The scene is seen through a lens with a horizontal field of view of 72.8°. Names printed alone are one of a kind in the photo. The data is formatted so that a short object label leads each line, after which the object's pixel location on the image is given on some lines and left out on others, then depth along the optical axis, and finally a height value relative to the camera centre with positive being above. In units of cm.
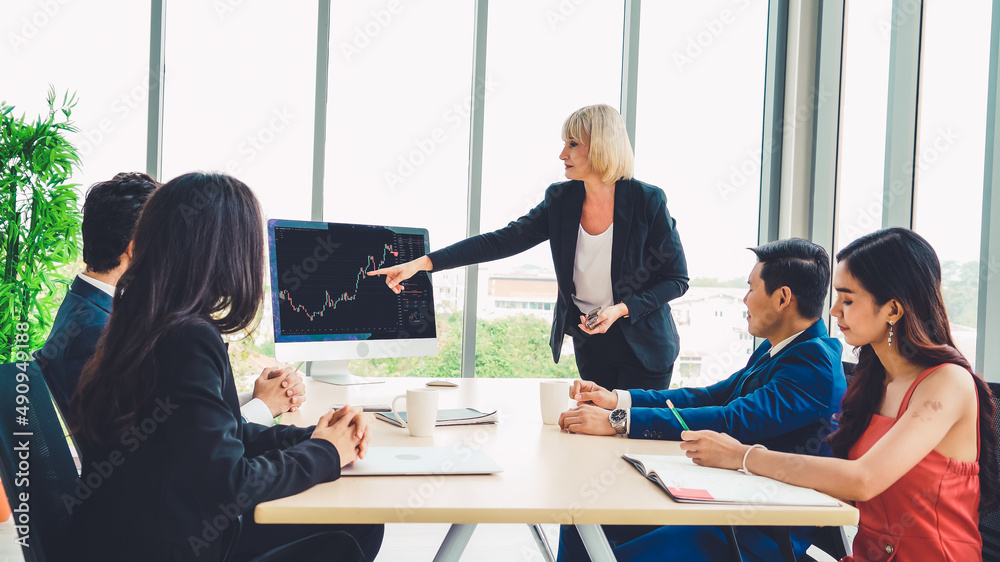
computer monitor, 197 -9
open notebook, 106 -33
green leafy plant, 284 +15
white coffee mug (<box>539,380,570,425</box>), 161 -29
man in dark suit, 147 -2
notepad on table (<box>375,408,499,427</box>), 157 -34
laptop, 114 -33
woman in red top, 119 -27
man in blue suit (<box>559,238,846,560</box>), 137 -26
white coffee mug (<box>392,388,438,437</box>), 141 -29
